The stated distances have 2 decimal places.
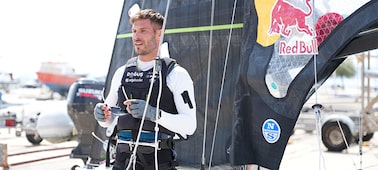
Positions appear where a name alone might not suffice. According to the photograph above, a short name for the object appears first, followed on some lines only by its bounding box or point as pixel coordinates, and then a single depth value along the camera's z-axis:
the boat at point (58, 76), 43.22
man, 2.97
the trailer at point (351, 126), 12.25
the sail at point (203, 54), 5.11
